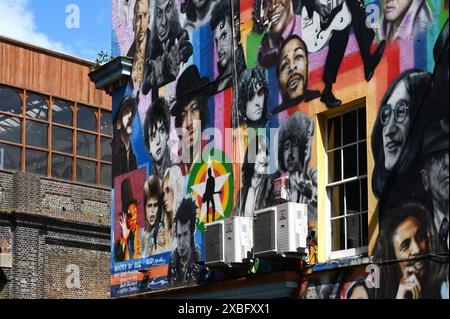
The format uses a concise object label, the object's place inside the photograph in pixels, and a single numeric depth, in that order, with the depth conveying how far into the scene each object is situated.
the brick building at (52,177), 34.78
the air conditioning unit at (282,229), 14.67
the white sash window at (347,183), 14.51
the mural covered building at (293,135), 13.32
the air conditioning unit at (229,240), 15.58
